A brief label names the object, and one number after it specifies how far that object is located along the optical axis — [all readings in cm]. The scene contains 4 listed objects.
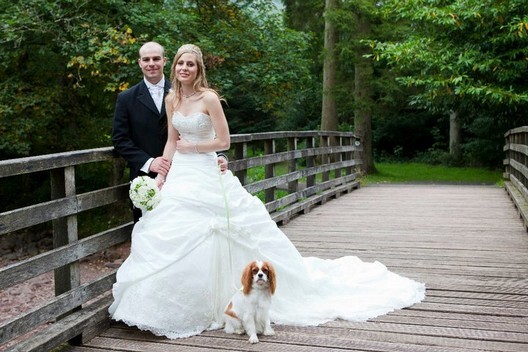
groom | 436
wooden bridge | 358
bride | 388
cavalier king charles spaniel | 373
